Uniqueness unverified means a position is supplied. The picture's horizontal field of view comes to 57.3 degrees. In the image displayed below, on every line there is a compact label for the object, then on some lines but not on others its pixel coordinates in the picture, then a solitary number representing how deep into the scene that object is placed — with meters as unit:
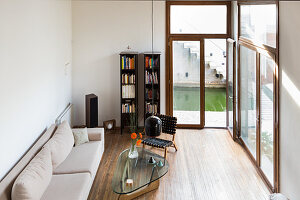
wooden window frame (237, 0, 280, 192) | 3.74
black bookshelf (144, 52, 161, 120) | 6.21
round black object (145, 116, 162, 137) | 3.25
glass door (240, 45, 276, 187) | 4.09
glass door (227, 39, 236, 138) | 5.88
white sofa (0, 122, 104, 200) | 3.05
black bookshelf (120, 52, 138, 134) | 6.17
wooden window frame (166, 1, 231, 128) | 6.32
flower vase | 4.36
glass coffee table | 3.66
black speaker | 5.98
